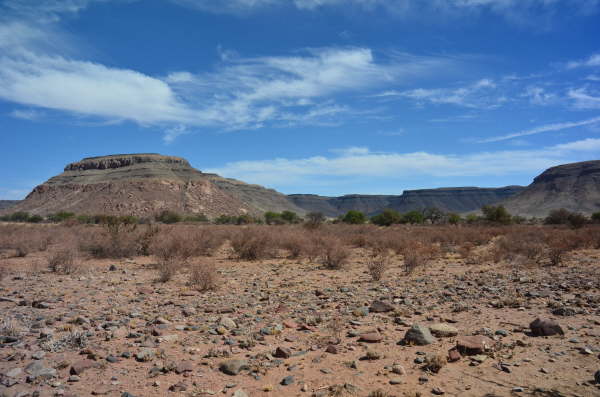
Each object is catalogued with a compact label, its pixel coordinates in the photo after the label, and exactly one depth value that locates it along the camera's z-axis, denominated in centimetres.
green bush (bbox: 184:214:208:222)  7162
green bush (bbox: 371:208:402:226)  5574
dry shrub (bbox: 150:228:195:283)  1529
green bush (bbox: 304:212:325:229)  3416
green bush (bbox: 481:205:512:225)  4869
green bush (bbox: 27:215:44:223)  6936
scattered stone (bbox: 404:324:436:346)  631
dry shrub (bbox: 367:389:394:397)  461
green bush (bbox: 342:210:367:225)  6084
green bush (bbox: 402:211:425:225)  6299
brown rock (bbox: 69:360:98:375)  520
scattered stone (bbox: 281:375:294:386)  507
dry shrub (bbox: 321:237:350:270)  1530
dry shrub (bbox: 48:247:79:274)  1338
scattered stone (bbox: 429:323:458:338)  663
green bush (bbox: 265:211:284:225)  8354
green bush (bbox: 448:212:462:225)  5117
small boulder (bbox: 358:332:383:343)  652
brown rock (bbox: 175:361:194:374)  537
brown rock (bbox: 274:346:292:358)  592
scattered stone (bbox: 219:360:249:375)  538
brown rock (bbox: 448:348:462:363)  555
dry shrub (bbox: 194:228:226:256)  1917
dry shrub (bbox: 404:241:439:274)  1335
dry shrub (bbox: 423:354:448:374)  531
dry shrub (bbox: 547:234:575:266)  1438
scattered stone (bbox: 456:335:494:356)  575
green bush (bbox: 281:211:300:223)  8166
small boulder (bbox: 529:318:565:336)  652
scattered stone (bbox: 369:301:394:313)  834
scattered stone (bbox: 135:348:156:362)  573
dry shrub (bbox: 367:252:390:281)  1212
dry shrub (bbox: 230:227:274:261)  1825
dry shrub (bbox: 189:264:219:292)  1061
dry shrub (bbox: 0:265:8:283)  1174
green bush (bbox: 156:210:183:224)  6675
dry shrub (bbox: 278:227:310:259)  1868
